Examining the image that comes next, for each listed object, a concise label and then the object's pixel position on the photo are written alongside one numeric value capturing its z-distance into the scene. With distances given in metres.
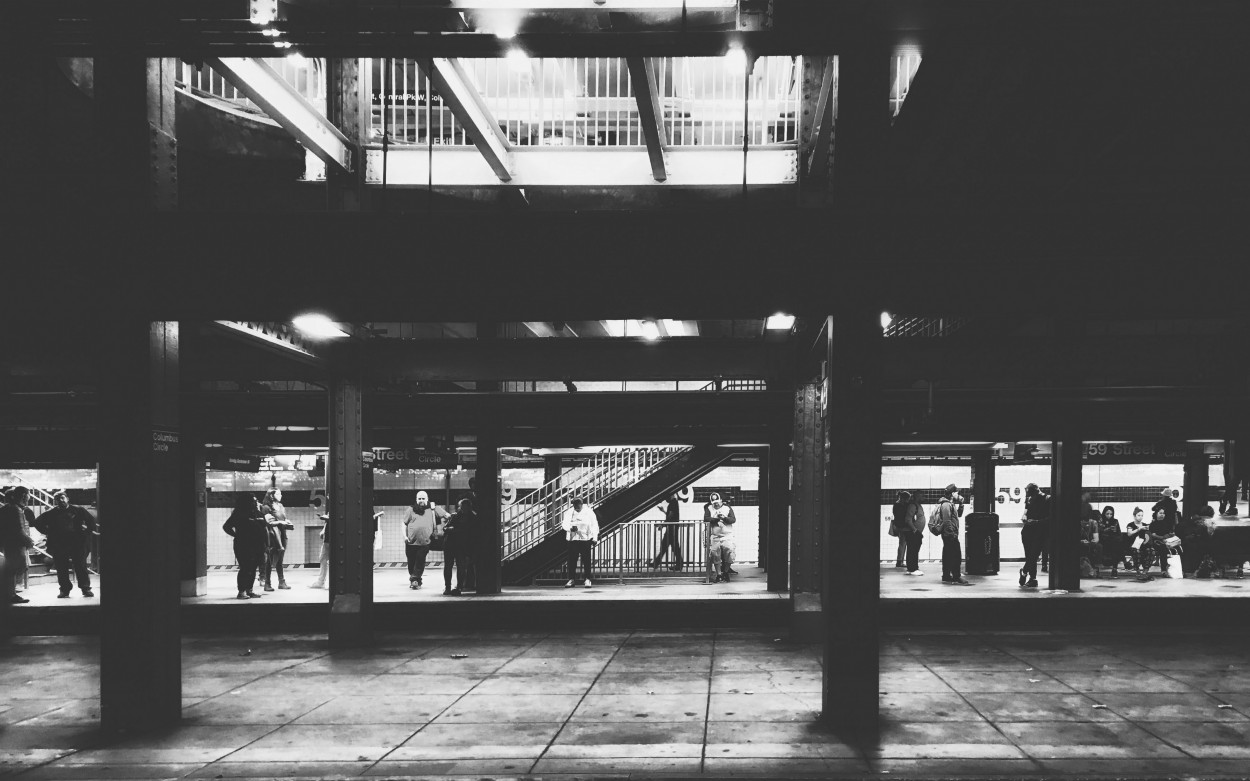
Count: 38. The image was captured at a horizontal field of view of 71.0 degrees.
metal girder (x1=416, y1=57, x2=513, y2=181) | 7.45
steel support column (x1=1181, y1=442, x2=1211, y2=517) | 21.92
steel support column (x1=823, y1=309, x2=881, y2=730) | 7.16
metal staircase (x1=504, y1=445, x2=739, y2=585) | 19.09
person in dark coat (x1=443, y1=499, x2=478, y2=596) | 16.16
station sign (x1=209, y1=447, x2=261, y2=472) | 20.64
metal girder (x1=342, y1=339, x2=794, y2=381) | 12.20
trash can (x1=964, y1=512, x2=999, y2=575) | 19.44
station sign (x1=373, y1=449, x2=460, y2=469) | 17.75
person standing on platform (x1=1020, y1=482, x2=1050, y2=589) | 16.75
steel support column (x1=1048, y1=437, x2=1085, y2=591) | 15.59
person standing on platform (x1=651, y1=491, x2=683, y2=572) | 19.78
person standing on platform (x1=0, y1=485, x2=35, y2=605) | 14.45
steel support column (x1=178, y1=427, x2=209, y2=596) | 15.52
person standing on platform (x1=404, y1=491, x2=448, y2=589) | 17.19
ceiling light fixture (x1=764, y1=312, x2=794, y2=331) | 10.34
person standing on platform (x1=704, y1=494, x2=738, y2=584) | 18.55
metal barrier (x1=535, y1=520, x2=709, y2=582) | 19.81
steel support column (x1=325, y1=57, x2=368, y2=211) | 9.91
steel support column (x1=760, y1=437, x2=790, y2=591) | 16.75
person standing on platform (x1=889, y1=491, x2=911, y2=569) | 20.56
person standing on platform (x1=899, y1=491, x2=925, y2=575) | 20.03
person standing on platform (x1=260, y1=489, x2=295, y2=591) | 16.77
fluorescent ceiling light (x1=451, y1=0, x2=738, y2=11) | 6.39
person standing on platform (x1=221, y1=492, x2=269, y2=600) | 15.07
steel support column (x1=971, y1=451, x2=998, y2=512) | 22.75
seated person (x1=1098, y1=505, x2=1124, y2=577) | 19.23
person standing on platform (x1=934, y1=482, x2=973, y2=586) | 17.78
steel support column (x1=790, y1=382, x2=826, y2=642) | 11.81
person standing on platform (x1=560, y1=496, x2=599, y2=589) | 17.69
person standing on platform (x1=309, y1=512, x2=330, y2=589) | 16.42
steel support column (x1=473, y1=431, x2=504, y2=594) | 16.08
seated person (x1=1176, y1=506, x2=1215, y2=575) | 19.03
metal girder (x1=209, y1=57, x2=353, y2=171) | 7.01
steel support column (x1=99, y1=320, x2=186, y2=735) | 7.27
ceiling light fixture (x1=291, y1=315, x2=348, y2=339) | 9.73
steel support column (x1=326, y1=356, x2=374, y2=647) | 11.34
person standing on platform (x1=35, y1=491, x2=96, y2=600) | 15.39
